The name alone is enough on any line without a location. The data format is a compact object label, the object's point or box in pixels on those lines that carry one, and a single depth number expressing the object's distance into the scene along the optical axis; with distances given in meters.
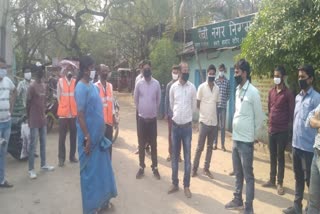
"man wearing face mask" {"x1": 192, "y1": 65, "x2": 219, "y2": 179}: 4.37
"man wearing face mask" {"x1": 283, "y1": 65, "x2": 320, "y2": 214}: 3.04
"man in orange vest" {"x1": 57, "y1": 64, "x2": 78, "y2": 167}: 4.91
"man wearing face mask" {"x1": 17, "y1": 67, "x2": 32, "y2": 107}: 4.97
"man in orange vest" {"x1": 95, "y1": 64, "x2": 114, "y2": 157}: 3.91
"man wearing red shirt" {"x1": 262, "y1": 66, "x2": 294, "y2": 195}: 3.87
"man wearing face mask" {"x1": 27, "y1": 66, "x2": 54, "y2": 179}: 4.32
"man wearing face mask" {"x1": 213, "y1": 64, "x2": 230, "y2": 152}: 5.93
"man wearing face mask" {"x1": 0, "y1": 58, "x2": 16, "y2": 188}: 3.86
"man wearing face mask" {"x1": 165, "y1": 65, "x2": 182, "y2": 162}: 4.76
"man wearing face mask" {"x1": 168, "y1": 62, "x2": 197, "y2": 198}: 3.76
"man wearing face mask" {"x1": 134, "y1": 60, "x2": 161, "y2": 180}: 4.27
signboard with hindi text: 6.54
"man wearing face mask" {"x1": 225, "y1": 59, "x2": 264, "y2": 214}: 3.17
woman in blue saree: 3.07
